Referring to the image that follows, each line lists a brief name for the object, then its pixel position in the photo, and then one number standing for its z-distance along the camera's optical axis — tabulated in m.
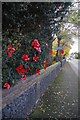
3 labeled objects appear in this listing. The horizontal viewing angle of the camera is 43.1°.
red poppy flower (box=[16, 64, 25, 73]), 2.09
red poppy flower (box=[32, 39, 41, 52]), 2.42
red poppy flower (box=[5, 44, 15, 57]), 1.80
